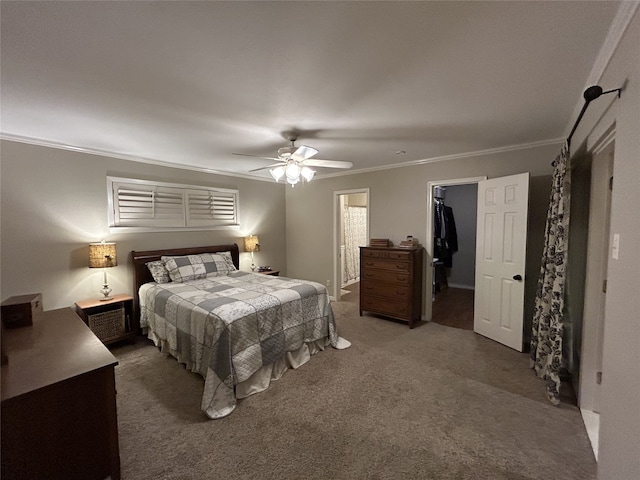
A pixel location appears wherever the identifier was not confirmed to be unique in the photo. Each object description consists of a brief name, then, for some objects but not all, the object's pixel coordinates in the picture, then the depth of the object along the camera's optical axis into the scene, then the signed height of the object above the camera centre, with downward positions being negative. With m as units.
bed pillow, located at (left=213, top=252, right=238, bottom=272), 4.22 -0.54
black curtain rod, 1.32 +0.67
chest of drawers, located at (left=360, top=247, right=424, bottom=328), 3.75 -0.83
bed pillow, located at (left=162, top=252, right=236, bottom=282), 3.58 -0.57
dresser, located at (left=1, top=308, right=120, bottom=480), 1.12 -0.85
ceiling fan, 2.61 +0.67
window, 3.53 +0.31
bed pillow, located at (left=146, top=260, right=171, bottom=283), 3.48 -0.60
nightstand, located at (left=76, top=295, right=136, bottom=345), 2.97 -1.04
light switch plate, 1.26 -0.10
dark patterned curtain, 2.17 -0.50
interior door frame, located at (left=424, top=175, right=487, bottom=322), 3.95 -0.36
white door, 2.98 -0.39
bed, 2.16 -0.93
